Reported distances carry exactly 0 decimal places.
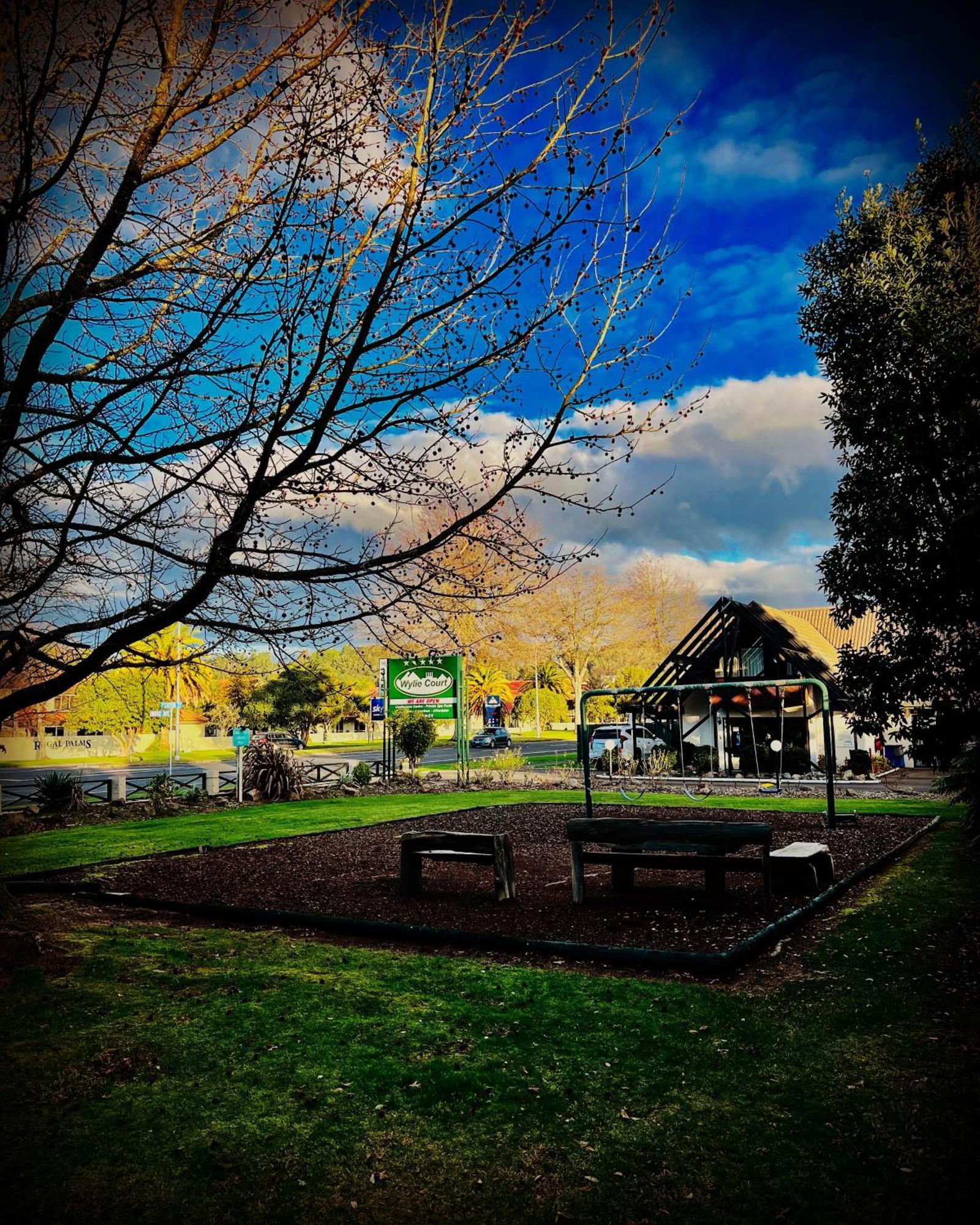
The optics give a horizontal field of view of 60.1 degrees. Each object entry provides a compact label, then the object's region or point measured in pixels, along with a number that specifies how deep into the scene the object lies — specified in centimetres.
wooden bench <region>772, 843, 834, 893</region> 870
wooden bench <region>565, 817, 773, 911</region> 748
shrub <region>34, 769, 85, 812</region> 1906
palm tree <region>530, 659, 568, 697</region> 6556
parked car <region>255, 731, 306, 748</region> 3397
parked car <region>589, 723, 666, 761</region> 2895
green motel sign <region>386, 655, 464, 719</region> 2470
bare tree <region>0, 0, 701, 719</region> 503
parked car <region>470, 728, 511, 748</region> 5056
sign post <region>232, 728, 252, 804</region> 2173
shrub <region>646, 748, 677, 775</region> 2532
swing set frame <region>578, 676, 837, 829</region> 1369
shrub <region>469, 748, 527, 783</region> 2698
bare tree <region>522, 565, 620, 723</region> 5016
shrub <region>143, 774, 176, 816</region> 1898
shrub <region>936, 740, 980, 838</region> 1079
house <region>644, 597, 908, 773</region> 2706
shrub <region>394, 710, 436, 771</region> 2686
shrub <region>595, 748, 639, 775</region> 2641
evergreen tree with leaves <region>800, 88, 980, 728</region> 1327
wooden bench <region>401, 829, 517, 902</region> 822
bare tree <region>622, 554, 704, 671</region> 5331
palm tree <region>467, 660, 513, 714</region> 5056
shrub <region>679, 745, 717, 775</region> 2753
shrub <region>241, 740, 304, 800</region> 2184
